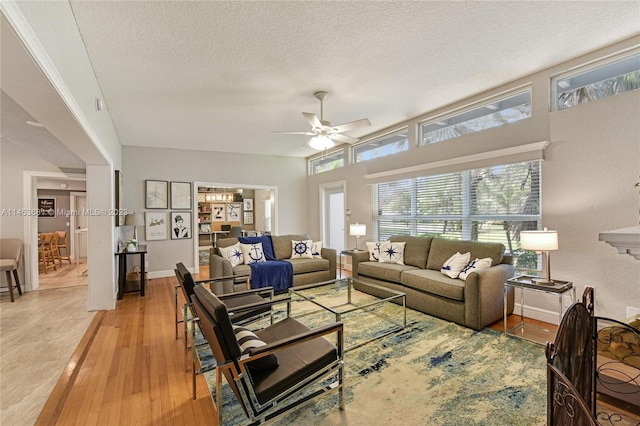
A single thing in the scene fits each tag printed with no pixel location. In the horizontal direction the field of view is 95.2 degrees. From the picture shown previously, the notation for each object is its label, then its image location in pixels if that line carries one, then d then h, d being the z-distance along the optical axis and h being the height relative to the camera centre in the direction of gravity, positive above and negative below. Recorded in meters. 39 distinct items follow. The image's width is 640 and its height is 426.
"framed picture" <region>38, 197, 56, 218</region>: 8.07 +0.35
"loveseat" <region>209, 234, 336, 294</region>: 4.19 -0.79
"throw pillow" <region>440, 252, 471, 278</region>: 3.57 -0.63
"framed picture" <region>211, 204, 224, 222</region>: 10.85 +0.12
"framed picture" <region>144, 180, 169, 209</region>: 6.09 +0.48
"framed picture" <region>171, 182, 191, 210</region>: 6.35 +0.46
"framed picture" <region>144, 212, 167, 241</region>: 6.09 -0.19
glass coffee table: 3.01 -1.22
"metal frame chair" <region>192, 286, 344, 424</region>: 1.49 -0.89
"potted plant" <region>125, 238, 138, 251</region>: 4.92 -0.47
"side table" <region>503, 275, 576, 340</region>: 2.74 -0.73
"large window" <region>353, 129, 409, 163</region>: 5.24 +1.33
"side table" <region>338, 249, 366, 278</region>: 4.90 -0.65
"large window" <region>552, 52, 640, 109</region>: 2.82 +1.35
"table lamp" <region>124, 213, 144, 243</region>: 5.12 -0.06
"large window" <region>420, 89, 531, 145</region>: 3.67 +1.34
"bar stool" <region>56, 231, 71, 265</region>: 7.21 -0.65
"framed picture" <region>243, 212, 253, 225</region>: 11.20 -0.10
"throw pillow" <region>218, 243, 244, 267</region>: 4.52 -0.60
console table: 4.53 -0.84
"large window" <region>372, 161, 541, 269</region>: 3.60 +0.12
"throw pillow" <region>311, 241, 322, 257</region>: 5.31 -0.63
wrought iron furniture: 0.83 -0.63
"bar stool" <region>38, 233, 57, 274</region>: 6.44 -0.78
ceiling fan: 3.48 +1.08
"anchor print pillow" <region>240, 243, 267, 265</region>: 4.70 -0.62
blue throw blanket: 4.39 -0.91
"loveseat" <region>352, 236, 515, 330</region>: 3.09 -0.81
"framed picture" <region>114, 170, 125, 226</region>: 4.63 +0.27
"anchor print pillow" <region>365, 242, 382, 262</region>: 4.74 -0.60
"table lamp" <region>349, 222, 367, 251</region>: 5.34 -0.29
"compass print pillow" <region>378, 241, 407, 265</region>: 4.54 -0.61
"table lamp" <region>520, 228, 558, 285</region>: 2.82 -0.29
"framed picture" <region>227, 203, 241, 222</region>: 10.96 +0.14
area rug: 1.82 -1.25
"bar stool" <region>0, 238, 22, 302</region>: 4.58 -0.54
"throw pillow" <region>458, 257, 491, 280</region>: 3.36 -0.62
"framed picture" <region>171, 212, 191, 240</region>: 6.32 -0.19
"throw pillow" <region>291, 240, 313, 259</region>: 5.22 -0.63
